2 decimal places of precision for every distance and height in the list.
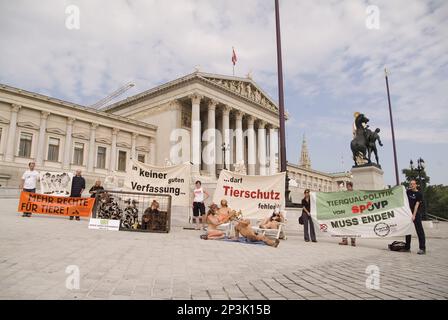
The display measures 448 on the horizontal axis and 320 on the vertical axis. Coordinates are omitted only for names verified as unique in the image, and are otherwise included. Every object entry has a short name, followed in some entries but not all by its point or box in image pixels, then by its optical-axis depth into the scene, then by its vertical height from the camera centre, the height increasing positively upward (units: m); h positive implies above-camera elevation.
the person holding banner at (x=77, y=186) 13.73 +1.13
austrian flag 49.43 +24.29
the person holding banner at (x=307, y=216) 10.89 -0.12
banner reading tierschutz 11.72 +0.78
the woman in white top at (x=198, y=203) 12.80 +0.39
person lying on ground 9.20 -0.58
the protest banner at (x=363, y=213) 9.74 +0.02
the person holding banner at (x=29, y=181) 13.41 +1.31
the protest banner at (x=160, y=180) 12.56 +1.30
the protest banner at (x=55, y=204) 13.23 +0.32
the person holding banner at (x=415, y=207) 8.71 +0.19
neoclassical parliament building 36.63 +11.77
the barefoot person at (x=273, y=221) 10.62 -0.27
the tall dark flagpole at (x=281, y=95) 15.83 +6.27
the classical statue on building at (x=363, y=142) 18.02 +4.09
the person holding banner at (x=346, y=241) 10.17 -0.88
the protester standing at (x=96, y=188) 13.39 +1.04
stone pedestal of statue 17.11 +2.01
